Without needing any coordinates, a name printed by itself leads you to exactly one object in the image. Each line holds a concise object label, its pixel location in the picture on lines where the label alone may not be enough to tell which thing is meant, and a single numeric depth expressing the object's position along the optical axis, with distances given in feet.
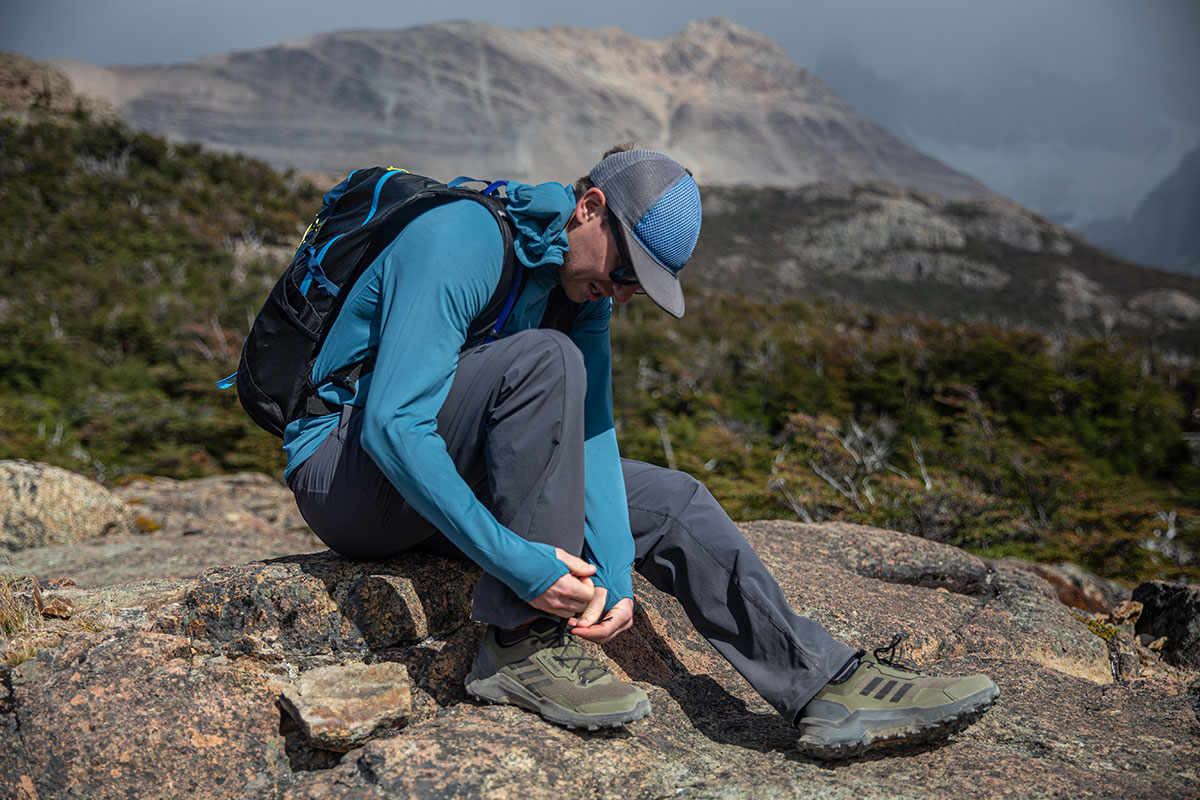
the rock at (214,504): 21.32
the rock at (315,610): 6.84
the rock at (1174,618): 10.34
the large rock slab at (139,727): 5.38
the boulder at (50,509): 18.20
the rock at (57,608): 7.32
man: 5.36
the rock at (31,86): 101.14
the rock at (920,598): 9.04
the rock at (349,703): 5.60
